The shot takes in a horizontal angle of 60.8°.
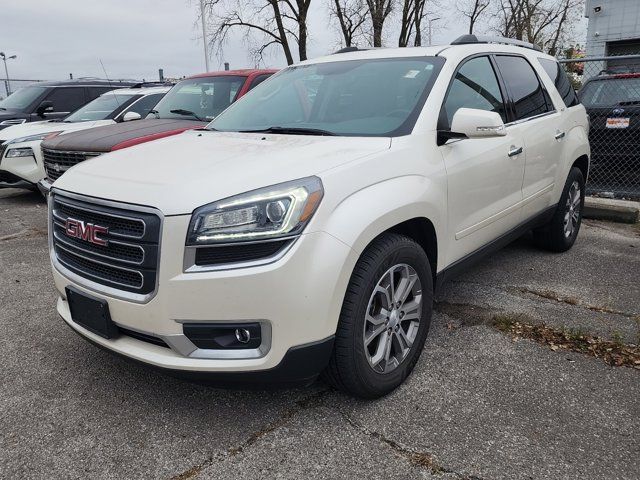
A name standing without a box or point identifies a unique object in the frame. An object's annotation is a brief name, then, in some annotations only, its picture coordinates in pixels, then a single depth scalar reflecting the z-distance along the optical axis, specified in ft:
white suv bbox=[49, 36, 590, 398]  7.24
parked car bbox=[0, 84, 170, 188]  25.04
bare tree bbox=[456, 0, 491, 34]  90.12
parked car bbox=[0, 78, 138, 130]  31.65
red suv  18.19
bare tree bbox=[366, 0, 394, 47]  67.72
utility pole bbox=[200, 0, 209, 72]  66.80
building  65.00
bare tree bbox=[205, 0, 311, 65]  61.31
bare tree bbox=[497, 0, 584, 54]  93.35
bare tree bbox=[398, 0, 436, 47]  73.82
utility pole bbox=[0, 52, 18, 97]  60.47
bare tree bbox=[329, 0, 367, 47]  70.74
